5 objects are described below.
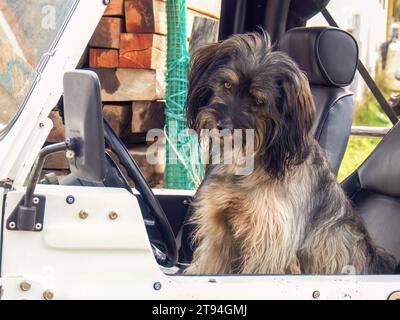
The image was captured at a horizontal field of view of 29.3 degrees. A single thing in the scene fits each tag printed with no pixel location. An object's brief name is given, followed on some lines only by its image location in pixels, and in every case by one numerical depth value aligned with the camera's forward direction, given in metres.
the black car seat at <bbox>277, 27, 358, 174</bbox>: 3.45
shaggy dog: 2.86
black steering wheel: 2.62
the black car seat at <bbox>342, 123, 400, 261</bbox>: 3.15
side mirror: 1.84
